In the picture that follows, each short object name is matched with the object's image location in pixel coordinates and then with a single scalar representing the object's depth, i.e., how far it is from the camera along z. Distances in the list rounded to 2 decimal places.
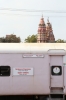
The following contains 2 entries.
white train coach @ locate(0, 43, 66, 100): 9.48
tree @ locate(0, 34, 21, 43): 65.64
